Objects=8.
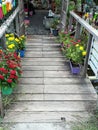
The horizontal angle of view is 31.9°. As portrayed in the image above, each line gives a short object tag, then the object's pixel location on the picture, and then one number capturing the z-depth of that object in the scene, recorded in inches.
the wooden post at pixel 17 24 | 166.5
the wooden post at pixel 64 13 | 183.1
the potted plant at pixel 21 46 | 147.9
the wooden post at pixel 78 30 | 144.8
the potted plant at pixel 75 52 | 122.4
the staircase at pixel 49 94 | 88.7
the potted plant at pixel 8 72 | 90.2
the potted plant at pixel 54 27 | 219.6
